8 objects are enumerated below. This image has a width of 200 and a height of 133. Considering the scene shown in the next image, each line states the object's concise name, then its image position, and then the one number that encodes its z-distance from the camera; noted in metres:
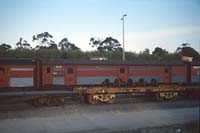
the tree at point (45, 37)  67.56
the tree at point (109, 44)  68.21
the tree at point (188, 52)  47.73
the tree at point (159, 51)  54.98
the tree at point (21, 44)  62.47
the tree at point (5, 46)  53.10
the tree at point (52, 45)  66.31
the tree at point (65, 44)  70.03
